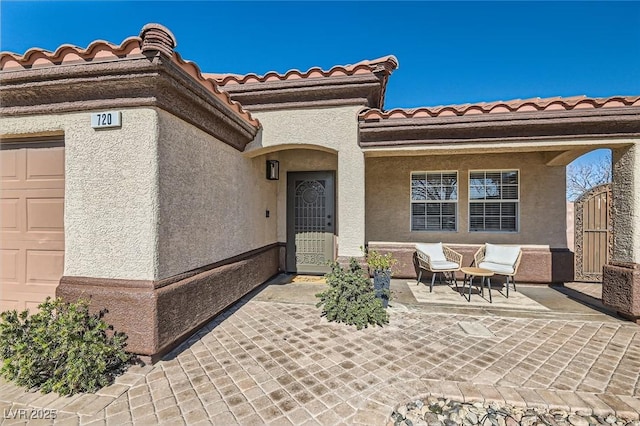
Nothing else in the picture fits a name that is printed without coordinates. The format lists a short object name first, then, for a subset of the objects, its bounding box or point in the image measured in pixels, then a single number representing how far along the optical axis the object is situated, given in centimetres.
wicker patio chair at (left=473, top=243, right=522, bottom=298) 636
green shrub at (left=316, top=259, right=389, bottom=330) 475
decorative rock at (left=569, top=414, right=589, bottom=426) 264
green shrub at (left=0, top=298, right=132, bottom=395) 296
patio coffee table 596
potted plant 566
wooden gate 735
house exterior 355
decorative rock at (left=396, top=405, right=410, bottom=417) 268
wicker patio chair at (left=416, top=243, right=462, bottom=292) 662
